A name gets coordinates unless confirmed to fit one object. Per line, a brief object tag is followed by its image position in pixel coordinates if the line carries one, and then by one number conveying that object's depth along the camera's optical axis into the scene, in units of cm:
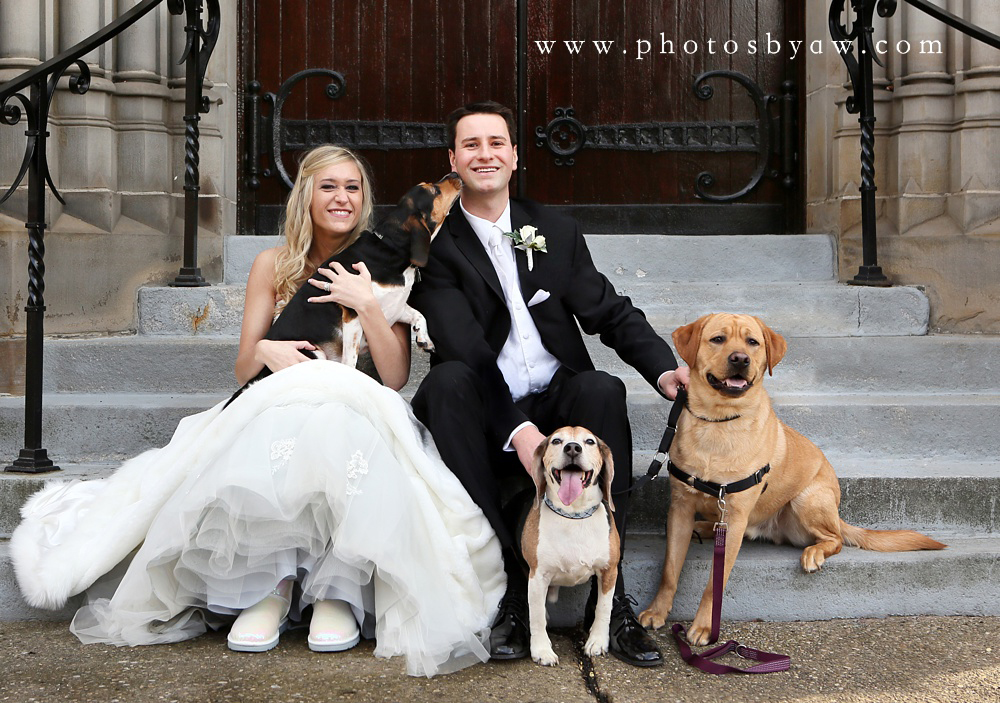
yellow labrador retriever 278
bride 259
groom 285
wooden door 541
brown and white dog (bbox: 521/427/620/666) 255
